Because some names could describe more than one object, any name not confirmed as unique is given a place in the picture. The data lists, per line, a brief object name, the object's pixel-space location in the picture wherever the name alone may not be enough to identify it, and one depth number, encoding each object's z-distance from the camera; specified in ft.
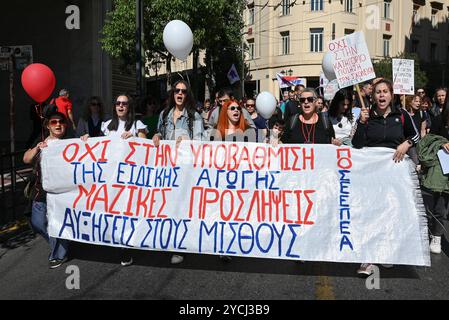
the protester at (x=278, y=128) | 27.37
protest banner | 14.49
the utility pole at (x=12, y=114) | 21.41
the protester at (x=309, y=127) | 16.35
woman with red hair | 17.03
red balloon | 22.21
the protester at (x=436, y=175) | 16.75
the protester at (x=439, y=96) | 26.22
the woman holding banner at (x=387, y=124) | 15.61
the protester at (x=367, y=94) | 29.09
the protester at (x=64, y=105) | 34.26
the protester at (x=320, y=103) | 29.60
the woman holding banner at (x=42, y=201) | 16.24
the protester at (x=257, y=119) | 31.81
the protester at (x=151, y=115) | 23.81
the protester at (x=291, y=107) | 32.91
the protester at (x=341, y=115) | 24.17
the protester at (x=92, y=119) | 22.03
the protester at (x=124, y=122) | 16.83
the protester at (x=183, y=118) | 16.85
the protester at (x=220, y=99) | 23.62
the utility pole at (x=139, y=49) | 34.30
